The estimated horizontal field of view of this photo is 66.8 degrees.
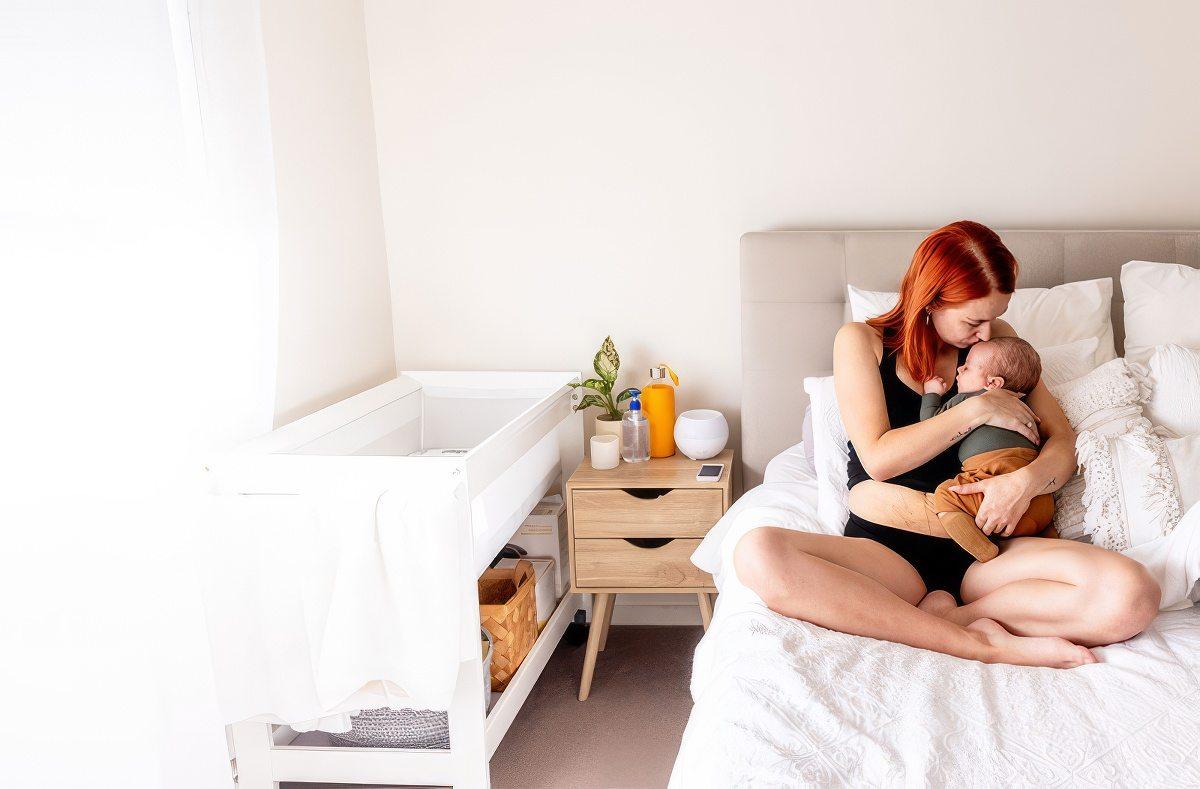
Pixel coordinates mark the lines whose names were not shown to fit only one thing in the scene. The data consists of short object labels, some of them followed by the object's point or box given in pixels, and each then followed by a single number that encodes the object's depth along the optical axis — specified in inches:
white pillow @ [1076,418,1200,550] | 66.3
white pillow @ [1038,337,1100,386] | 81.5
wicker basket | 82.7
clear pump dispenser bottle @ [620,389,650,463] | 99.8
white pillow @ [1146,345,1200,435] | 73.4
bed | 45.1
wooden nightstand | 93.6
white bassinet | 65.7
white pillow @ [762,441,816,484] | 91.4
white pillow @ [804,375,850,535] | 78.1
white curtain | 51.4
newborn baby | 67.1
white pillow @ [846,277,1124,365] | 87.7
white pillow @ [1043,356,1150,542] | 70.6
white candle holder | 97.6
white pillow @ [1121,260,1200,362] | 84.4
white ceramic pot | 104.0
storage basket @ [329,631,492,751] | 74.7
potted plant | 104.3
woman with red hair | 59.9
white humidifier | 99.2
